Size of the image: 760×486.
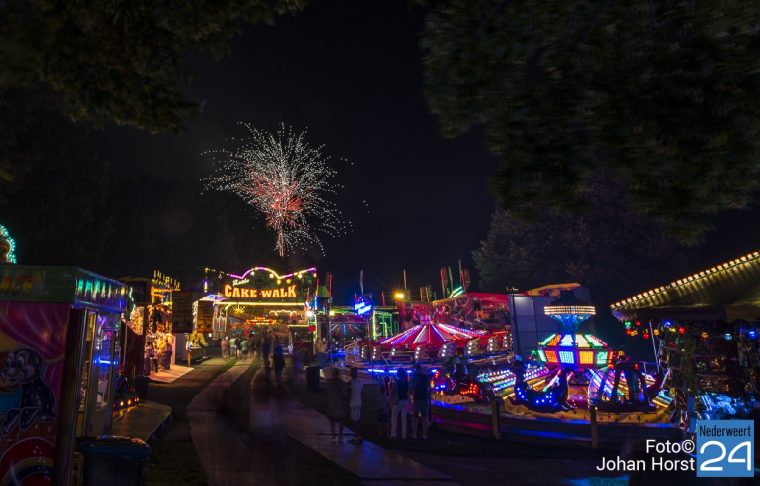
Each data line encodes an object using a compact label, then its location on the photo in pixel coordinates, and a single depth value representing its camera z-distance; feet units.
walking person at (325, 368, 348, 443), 42.93
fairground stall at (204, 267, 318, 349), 128.36
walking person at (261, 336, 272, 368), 87.04
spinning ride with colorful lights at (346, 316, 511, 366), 76.07
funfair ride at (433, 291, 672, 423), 39.11
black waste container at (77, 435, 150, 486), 18.67
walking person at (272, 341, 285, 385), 69.51
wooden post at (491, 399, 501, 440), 38.19
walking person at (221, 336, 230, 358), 120.37
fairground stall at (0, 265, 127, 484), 19.29
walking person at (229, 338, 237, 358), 125.77
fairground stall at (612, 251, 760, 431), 30.19
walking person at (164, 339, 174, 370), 80.53
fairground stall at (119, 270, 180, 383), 50.42
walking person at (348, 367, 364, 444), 42.52
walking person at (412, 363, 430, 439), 37.58
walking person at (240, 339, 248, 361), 119.75
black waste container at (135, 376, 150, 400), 47.85
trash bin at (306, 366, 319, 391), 64.85
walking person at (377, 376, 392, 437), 38.81
